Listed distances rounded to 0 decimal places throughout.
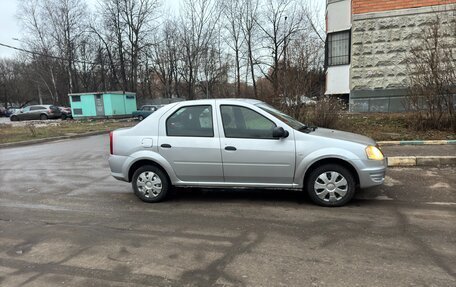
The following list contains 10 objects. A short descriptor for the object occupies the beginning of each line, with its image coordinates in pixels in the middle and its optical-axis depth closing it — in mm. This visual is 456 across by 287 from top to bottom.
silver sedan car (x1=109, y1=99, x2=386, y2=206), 5332
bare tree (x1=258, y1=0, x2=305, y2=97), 39875
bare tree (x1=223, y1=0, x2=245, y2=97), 42219
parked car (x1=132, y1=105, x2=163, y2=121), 33975
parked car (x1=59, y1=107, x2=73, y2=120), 38847
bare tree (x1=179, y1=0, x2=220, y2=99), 44406
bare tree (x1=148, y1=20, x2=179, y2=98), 48228
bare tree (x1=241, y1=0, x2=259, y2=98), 41812
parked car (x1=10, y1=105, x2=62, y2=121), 37938
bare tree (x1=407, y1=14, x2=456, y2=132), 10438
